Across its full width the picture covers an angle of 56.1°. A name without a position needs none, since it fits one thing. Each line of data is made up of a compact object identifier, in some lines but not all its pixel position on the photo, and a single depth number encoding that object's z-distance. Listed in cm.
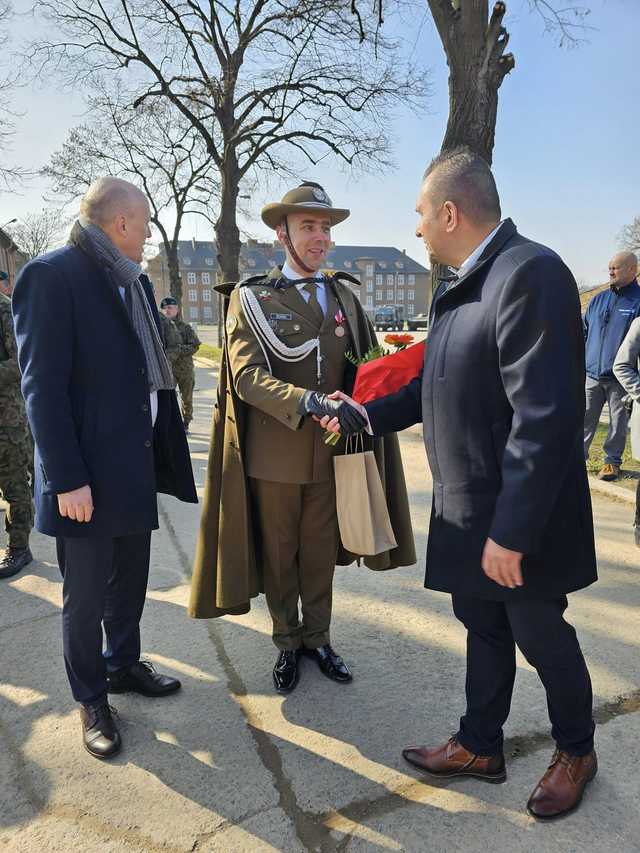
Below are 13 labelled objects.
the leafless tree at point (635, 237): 4767
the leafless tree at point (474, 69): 722
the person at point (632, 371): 416
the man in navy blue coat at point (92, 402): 214
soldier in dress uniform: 264
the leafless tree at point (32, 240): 3972
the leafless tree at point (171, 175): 2092
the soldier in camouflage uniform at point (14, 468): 411
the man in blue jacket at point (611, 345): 591
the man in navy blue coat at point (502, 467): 168
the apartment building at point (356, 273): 8638
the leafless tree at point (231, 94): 1498
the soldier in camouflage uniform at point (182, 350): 791
